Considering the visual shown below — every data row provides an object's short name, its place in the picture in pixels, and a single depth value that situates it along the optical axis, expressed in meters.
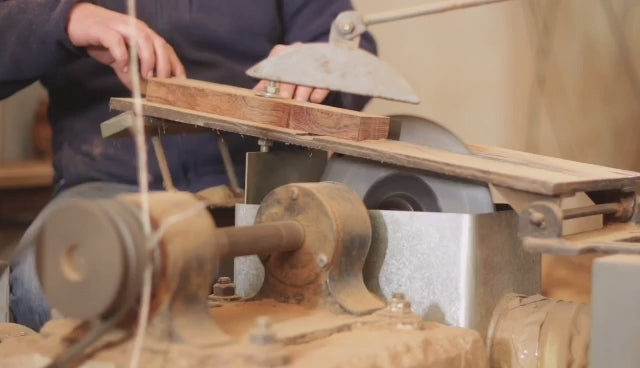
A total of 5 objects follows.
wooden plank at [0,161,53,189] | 4.12
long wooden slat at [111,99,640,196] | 1.95
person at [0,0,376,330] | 2.37
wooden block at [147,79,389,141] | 2.08
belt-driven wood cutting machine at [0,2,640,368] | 1.76
